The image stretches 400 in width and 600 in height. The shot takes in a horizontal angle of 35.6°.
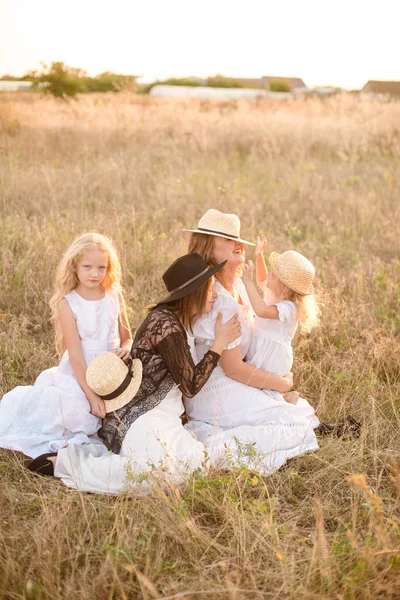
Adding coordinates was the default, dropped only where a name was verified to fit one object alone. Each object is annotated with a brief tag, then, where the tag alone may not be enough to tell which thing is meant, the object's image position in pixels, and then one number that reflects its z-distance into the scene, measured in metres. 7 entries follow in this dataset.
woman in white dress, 3.50
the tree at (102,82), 22.84
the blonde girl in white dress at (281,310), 3.60
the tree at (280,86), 38.41
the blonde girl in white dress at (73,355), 3.56
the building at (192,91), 31.66
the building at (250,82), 43.59
